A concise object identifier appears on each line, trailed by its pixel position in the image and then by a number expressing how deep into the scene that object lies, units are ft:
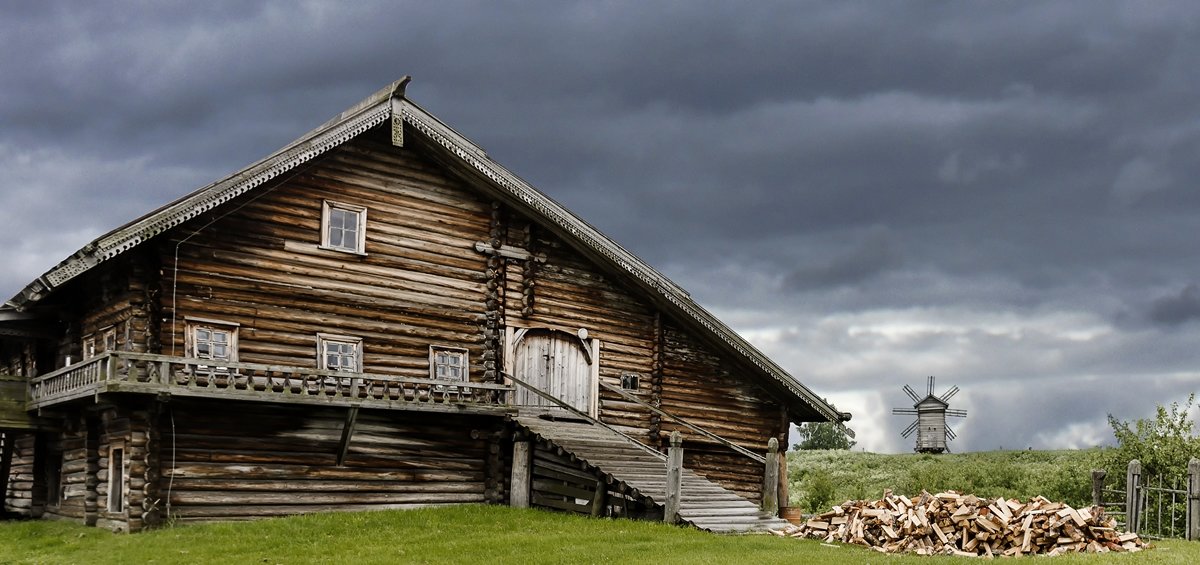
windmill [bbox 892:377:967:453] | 272.72
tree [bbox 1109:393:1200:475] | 102.47
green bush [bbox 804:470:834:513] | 132.36
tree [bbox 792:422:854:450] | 303.27
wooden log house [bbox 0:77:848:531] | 79.05
